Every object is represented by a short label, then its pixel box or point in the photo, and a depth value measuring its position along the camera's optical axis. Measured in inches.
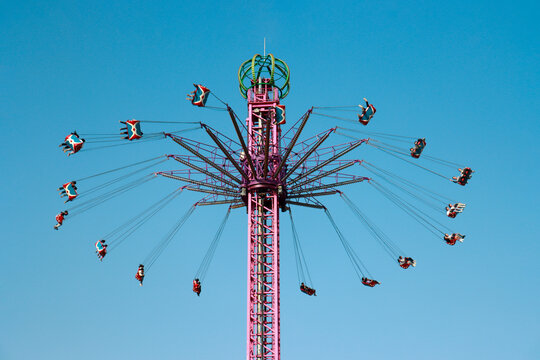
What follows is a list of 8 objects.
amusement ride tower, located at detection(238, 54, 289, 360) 2310.5
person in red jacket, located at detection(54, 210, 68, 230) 2458.2
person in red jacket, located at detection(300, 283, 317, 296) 2581.2
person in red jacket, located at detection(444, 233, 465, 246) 2397.9
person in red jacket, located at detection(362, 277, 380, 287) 2470.5
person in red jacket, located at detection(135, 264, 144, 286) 2471.6
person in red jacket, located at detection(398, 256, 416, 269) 2416.3
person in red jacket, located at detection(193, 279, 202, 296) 2476.6
